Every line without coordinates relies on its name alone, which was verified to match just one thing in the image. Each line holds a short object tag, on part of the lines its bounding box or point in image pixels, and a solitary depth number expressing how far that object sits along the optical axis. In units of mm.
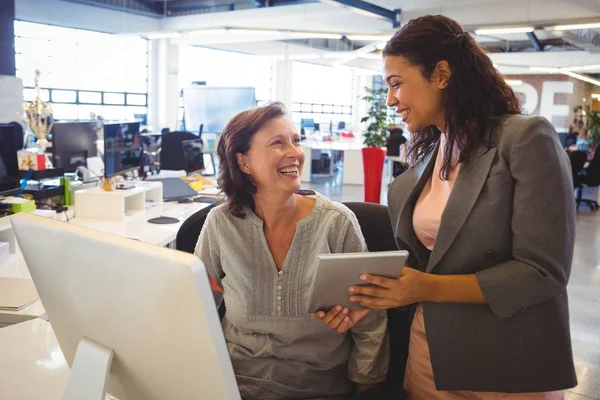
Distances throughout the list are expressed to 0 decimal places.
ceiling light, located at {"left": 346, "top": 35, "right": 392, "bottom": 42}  9226
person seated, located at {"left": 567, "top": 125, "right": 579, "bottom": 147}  13988
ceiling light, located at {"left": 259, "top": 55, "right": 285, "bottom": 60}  16783
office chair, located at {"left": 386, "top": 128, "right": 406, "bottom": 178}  9633
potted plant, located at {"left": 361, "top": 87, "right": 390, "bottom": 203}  8406
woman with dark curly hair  1242
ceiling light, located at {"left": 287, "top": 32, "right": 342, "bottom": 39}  9814
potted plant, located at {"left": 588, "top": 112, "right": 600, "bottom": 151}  12180
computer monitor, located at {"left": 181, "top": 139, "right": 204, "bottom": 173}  5473
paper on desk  1910
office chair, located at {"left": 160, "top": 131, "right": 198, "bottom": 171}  5930
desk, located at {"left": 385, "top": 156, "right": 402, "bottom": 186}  9413
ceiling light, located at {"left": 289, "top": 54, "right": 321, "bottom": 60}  14383
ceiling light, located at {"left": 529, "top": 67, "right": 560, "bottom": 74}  13745
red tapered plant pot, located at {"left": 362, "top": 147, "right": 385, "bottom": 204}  8393
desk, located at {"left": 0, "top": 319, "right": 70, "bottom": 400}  1382
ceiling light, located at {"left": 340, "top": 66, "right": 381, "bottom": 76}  18509
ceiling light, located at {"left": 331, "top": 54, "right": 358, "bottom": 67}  13159
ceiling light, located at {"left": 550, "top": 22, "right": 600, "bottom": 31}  7939
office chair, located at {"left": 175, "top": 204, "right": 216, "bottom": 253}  2113
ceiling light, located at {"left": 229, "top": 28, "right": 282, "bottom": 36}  9367
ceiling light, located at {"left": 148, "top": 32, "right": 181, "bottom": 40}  10728
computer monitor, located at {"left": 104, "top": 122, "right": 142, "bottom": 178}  3746
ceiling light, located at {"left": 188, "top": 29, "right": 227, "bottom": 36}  9648
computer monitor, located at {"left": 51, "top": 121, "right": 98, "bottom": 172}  4348
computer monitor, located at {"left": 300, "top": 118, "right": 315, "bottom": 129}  15898
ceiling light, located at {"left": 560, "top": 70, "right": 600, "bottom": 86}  14858
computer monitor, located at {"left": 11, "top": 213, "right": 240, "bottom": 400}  746
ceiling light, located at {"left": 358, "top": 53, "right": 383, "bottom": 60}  18352
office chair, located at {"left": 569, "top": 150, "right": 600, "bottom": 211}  9672
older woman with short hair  1571
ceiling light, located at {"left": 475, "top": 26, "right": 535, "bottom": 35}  8078
